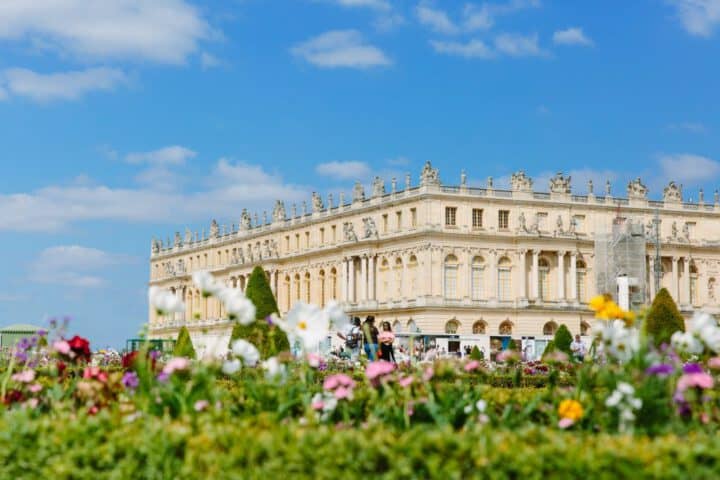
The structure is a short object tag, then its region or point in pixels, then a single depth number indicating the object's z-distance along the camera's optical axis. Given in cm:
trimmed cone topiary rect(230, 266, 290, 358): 2573
